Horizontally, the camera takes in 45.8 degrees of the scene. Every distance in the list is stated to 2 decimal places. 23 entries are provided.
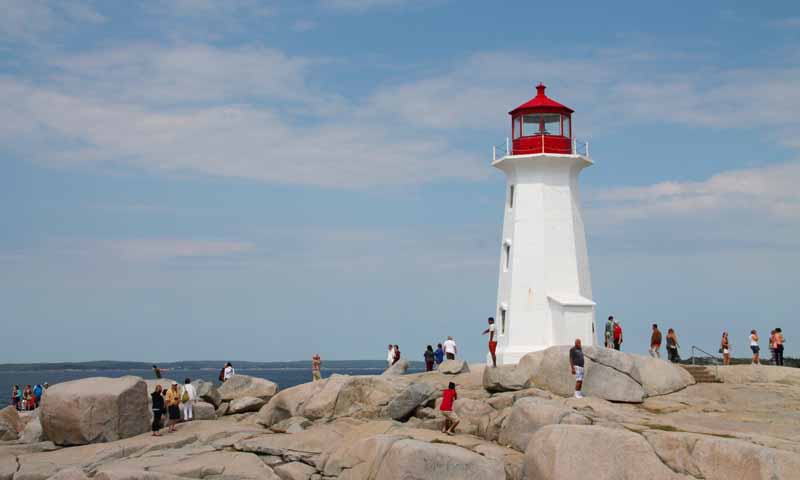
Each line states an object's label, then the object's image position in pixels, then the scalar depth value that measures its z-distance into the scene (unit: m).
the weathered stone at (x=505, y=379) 27.06
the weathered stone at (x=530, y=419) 21.81
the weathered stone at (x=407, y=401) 25.22
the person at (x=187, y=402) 26.59
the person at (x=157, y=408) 25.17
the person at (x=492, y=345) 31.44
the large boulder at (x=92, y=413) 24.77
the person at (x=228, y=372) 33.23
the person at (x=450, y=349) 33.94
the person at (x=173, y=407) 25.50
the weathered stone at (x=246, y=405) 28.39
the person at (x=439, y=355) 35.02
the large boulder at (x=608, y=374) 26.47
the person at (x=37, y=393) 41.28
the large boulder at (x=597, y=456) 19.22
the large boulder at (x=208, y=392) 28.38
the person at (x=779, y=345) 31.34
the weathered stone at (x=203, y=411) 27.36
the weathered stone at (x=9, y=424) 27.98
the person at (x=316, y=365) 35.00
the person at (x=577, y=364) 25.66
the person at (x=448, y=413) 23.14
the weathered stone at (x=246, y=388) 29.30
